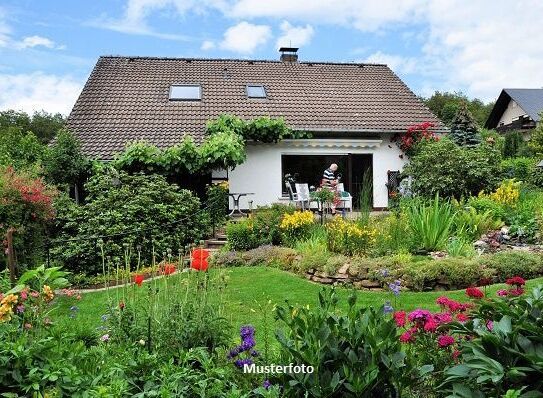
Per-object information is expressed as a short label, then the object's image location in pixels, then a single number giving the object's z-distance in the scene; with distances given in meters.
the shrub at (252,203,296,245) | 11.52
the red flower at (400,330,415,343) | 3.68
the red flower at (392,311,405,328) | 3.82
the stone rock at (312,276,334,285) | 8.86
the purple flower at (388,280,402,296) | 4.63
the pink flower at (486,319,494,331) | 3.49
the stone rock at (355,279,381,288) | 8.48
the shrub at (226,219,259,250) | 11.48
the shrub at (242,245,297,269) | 9.97
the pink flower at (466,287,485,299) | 3.77
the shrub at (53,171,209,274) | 10.75
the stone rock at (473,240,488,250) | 10.10
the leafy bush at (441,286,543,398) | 2.89
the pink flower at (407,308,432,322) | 3.85
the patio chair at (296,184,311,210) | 16.38
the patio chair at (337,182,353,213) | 15.81
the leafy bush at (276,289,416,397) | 3.18
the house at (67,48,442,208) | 17.88
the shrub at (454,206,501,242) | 10.73
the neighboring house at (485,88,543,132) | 39.16
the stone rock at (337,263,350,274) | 8.77
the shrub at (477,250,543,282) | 8.45
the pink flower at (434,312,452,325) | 3.79
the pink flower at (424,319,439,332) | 3.72
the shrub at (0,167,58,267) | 9.29
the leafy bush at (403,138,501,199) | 14.93
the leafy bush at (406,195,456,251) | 9.88
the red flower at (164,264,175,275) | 4.18
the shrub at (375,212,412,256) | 9.67
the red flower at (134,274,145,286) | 4.05
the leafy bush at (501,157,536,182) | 23.05
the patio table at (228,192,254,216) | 15.95
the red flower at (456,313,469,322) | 3.88
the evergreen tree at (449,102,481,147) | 19.03
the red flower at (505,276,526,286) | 4.00
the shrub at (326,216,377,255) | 9.72
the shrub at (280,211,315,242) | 11.23
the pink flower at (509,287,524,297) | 3.89
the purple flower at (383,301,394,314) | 3.91
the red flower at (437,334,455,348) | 3.54
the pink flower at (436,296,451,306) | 4.00
